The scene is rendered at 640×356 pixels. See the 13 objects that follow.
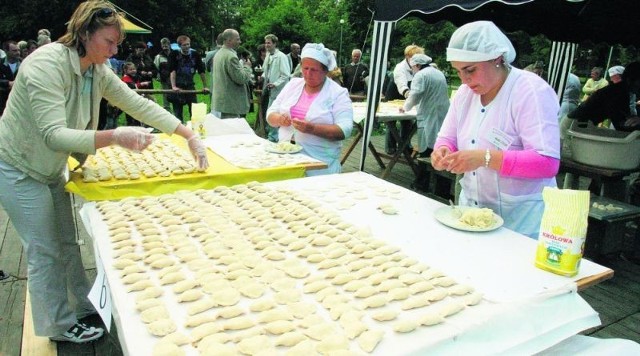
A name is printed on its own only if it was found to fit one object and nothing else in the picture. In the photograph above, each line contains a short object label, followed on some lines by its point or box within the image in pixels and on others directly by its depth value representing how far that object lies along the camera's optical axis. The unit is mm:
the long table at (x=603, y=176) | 3671
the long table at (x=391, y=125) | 5520
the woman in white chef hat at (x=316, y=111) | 2820
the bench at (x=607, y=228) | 3320
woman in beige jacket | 1731
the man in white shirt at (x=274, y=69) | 7043
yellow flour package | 1233
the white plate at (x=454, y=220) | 1681
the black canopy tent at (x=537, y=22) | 3960
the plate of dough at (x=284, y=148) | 2916
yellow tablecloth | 2096
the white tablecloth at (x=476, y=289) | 1106
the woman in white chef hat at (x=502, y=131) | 1670
